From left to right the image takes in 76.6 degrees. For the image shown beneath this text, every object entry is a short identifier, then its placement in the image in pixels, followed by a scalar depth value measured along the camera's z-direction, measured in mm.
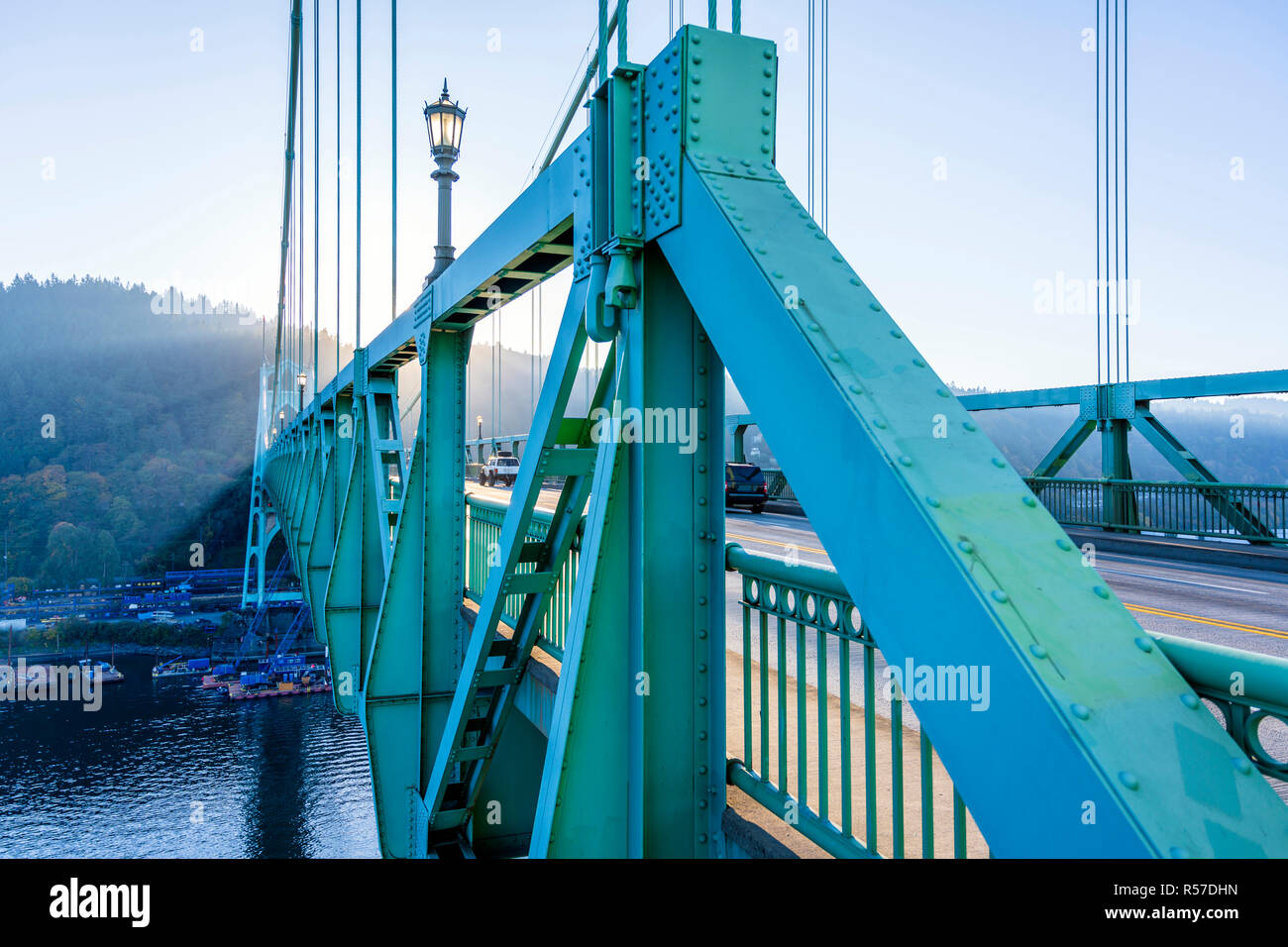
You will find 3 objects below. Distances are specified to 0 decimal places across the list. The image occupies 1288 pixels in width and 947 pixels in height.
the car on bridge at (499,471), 42759
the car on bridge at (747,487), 21870
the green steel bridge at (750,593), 1393
